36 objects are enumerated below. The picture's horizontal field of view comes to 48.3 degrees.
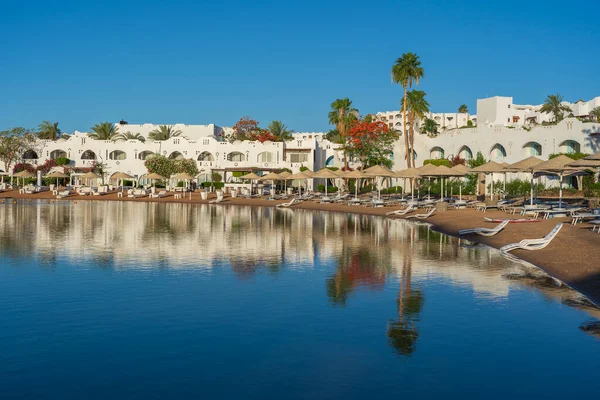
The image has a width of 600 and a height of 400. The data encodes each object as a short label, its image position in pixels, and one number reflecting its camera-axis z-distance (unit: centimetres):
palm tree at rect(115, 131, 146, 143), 7546
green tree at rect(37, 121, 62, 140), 8050
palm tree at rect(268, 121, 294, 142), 8075
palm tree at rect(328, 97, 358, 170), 6291
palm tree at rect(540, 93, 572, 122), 8631
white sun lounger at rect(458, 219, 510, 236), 2306
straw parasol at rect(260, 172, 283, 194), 5321
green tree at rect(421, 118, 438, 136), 10712
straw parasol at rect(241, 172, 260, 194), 5494
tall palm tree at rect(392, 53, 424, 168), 5106
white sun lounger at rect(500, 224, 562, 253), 1853
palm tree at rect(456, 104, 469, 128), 15438
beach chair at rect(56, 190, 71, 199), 5364
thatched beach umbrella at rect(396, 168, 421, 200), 3978
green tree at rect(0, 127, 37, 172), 6738
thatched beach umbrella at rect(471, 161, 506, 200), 3488
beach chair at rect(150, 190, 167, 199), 5479
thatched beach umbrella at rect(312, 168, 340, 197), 4796
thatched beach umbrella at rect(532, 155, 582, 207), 2827
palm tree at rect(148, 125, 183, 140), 7550
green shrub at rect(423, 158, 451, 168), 5497
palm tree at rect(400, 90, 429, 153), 5428
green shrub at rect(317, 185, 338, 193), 6152
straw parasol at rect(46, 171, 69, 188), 6050
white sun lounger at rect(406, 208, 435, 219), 3363
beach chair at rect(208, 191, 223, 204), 5077
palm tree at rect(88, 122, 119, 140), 7538
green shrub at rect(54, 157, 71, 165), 6719
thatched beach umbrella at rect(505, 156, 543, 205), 3069
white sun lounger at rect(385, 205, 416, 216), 3600
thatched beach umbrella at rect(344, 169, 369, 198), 4497
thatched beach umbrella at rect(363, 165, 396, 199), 4259
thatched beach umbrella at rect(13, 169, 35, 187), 6116
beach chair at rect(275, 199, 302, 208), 4583
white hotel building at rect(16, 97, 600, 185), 5062
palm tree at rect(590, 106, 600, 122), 7144
